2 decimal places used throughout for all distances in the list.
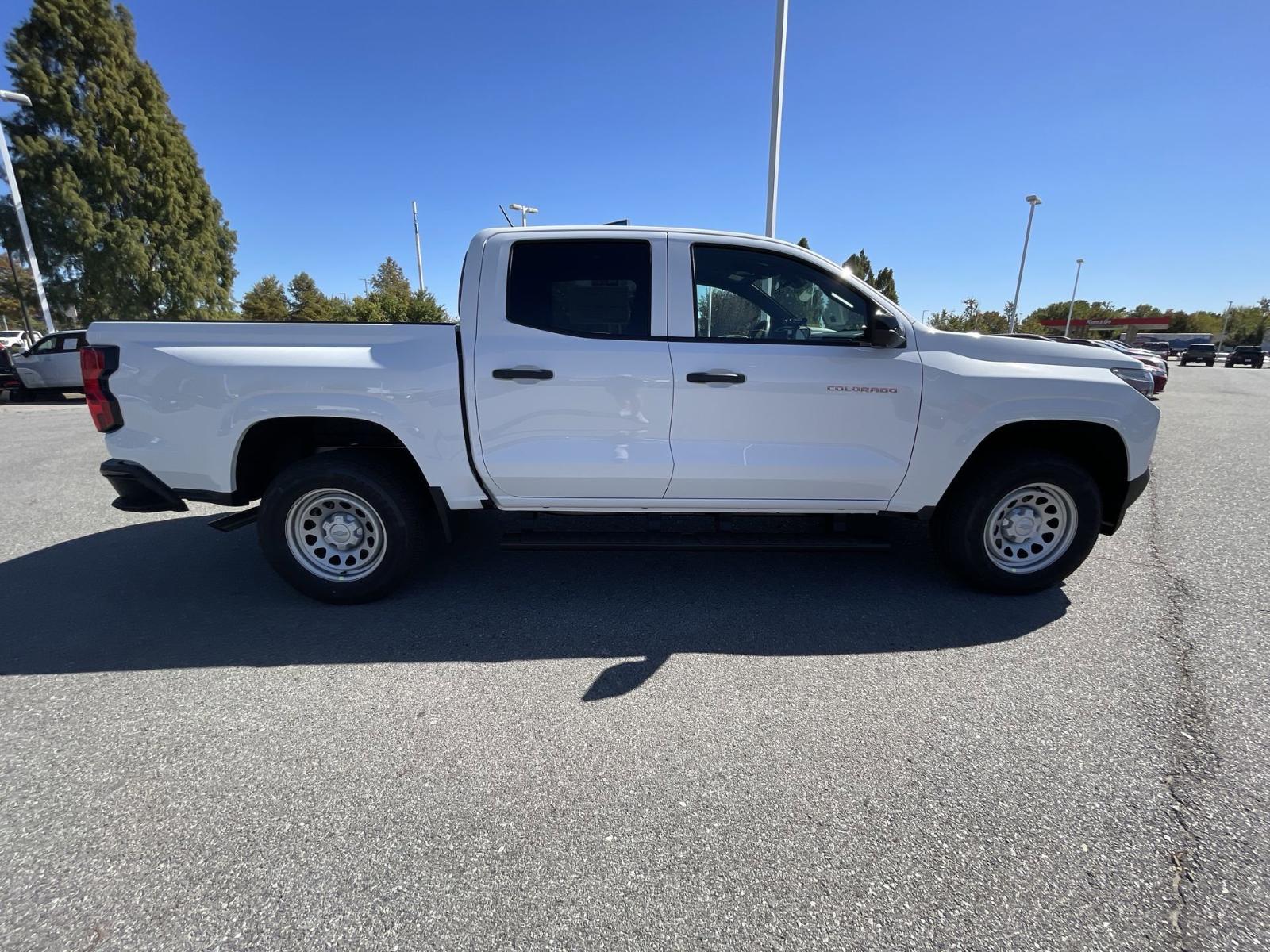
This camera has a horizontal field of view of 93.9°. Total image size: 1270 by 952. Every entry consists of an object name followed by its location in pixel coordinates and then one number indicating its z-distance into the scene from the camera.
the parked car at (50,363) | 13.58
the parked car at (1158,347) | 40.19
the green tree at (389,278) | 53.51
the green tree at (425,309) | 22.95
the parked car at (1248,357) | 39.09
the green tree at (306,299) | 34.43
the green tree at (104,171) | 23.23
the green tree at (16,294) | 31.92
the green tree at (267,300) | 41.06
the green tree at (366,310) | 23.53
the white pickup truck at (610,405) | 3.22
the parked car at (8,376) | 13.77
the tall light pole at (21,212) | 16.70
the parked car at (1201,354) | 40.12
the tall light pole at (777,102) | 9.34
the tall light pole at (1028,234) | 35.75
